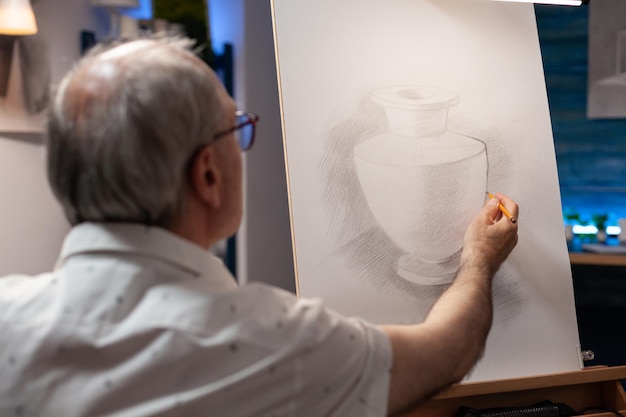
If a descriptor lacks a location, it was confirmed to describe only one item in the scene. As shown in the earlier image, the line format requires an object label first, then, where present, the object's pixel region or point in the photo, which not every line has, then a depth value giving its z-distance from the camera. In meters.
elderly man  0.89
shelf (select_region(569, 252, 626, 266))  2.97
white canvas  1.65
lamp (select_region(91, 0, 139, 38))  2.47
